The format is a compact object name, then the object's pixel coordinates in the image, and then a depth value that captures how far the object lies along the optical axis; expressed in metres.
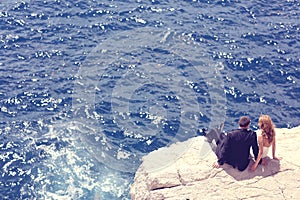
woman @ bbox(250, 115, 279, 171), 19.75
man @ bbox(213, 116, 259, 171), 20.05
